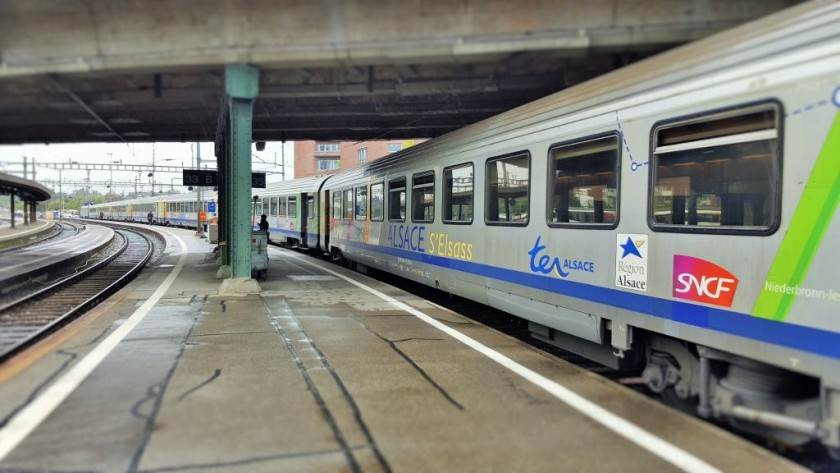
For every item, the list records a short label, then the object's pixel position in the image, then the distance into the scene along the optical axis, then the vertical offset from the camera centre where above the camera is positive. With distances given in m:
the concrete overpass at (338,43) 9.16 +2.95
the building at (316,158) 88.38 +8.86
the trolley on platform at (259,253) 13.11 -0.94
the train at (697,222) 3.83 -0.05
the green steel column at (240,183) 10.95 +0.60
